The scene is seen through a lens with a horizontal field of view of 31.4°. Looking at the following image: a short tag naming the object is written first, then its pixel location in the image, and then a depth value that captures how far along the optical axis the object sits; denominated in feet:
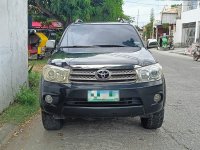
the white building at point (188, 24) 139.44
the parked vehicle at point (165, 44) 147.05
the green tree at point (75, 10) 66.18
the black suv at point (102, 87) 16.30
